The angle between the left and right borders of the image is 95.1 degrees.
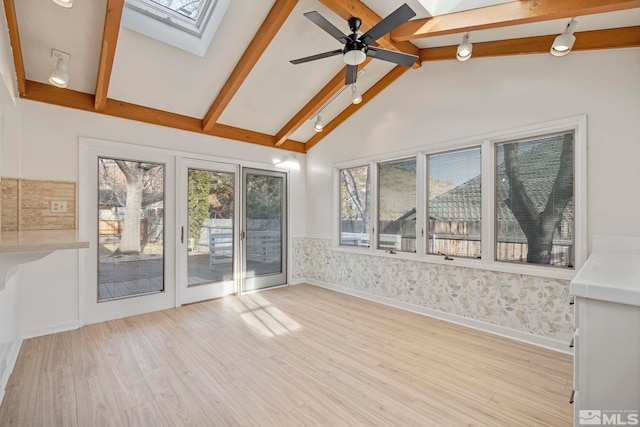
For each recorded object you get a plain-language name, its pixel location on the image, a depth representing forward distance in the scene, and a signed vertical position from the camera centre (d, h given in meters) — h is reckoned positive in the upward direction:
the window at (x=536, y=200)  2.76 +0.12
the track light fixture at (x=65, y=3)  1.83 +1.31
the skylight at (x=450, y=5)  2.43 +1.82
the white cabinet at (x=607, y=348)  1.04 -0.50
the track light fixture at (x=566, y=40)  2.21 +1.31
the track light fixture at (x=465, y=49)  2.63 +1.46
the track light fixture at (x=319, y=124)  4.23 +1.26
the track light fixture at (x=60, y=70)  2.57 +1.26
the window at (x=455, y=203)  3.34 +0.10
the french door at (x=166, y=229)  3.36 -0.25
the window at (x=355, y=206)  4.54 +0.08
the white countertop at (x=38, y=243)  1.39 -0.17
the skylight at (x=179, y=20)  2.72 +1.88
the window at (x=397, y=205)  3.93 +0.09
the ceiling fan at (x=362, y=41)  2.07 +1.37
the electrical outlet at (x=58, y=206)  3.05 +0.05
